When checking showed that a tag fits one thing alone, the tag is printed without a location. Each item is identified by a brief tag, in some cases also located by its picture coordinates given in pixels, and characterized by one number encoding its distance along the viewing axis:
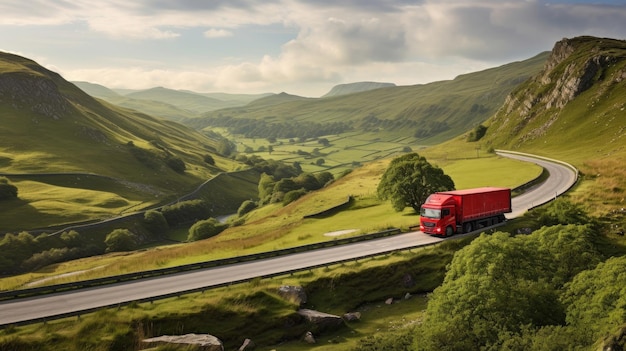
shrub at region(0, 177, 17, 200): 120.38
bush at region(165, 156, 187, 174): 197.12
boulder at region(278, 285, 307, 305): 30.20
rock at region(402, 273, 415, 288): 34.62
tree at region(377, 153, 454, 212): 57.28
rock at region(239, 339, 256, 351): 25.24
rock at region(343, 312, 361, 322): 29.22
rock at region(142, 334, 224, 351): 23.38
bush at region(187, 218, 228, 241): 94.85
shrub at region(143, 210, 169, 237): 124.62
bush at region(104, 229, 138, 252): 99.69
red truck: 42.03
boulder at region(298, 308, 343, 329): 27.89
